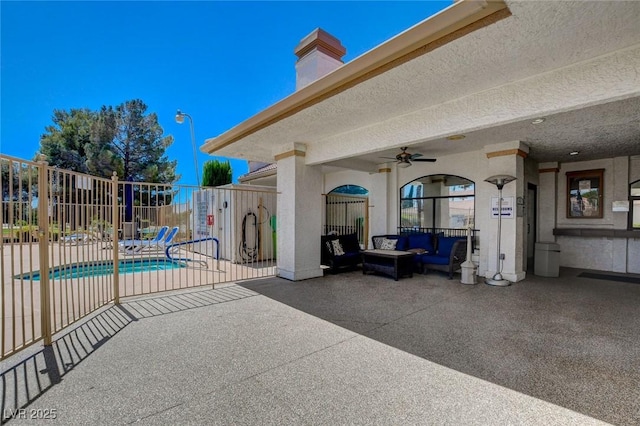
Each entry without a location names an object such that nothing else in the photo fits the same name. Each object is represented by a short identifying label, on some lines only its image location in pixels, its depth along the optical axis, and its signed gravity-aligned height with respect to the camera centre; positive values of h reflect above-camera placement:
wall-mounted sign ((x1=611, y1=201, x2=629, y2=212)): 7.30 +0.05
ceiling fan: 6.60 +1.13
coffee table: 6.52 -1.28
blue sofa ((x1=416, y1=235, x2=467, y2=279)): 6.56 -1.14
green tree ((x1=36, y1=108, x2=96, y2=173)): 16.67 +3.88
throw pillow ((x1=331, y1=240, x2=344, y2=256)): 7.39 -1.02
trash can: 6.89 -1.21
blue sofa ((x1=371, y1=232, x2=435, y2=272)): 7.28 -0.92
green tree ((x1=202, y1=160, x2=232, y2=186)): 16.92 +2.04
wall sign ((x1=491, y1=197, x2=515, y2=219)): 6.36 +0.02
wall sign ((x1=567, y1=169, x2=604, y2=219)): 7.73 +0.38
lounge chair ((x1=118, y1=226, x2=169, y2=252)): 9.80 -1.17
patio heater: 6.06 -0.33
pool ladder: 7.86 -1.33
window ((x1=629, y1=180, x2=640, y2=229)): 7.23 +0.07
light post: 13.21 +3.80
